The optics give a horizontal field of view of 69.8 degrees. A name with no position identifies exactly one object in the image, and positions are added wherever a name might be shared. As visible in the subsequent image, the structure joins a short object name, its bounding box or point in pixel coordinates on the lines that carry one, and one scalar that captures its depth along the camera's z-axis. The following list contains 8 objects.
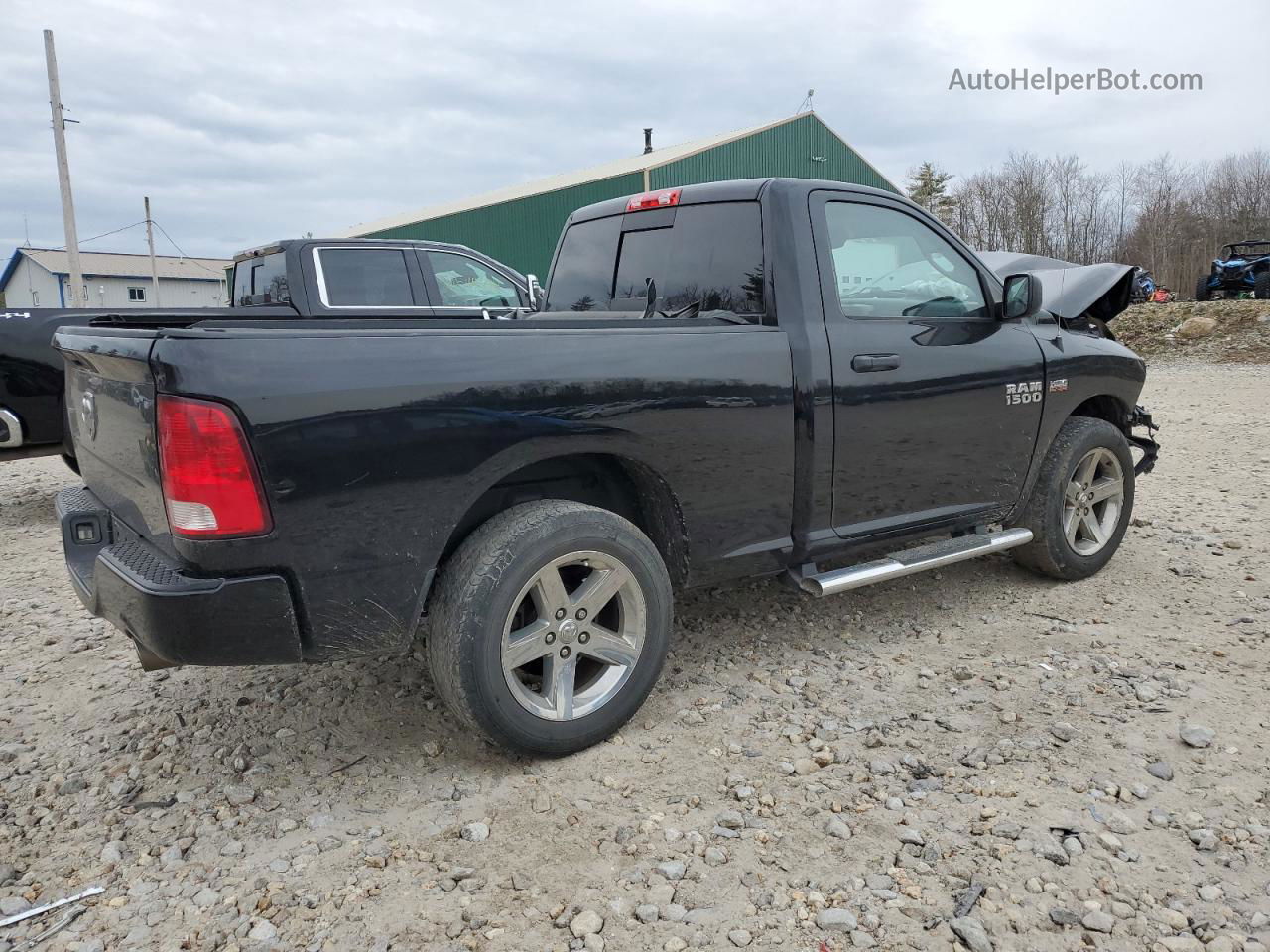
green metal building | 25.22
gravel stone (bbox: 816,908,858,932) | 2.12
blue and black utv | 19.02
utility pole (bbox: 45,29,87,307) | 19.44
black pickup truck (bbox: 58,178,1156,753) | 2.35
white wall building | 57.08
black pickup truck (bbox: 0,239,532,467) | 5.84
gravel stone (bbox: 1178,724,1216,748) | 2.91
